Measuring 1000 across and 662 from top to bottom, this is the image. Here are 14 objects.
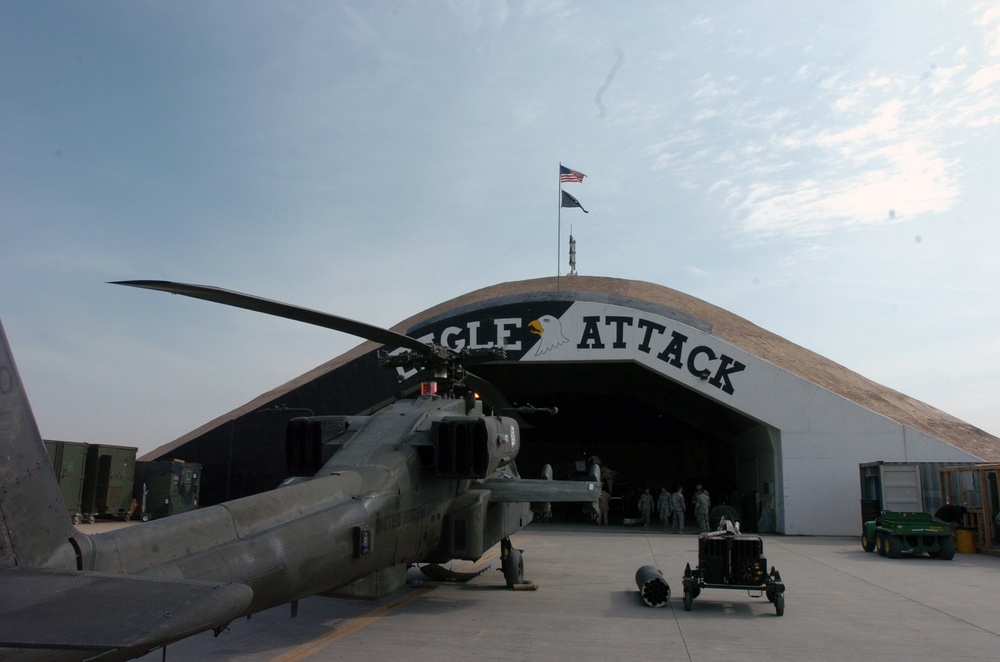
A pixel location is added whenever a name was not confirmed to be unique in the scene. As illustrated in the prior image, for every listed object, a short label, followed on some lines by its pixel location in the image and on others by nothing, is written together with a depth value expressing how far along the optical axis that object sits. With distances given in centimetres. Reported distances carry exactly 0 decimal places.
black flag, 3234
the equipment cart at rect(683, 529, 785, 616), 1090
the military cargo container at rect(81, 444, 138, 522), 2538
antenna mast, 4682
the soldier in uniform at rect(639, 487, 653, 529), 2975
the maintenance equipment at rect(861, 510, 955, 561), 1795
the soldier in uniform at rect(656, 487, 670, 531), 2920
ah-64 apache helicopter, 403
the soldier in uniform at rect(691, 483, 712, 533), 2545
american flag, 3259
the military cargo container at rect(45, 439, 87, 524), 2409
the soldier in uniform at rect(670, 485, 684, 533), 2758
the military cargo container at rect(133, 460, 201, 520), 2694
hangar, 2461
